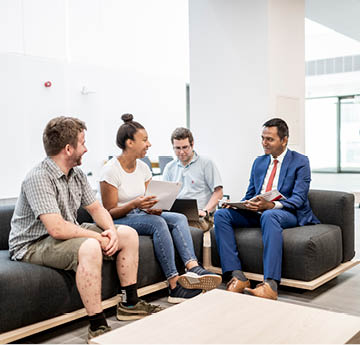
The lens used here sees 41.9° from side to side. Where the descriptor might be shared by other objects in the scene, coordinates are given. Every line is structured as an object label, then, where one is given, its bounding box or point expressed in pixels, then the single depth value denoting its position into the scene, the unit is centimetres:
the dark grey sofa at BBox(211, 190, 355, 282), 318
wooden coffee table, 176
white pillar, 489
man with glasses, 389
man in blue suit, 318
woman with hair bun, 311
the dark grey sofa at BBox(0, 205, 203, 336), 235
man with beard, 247
